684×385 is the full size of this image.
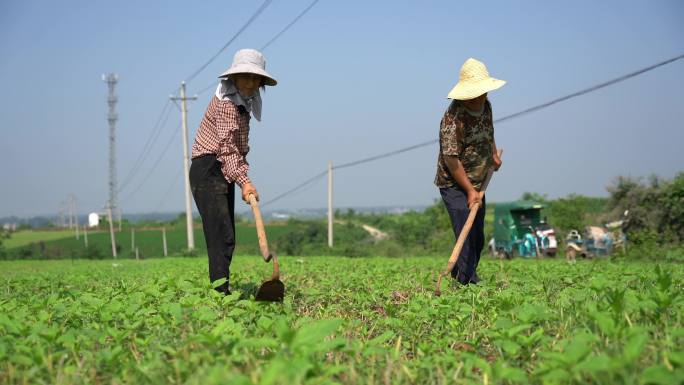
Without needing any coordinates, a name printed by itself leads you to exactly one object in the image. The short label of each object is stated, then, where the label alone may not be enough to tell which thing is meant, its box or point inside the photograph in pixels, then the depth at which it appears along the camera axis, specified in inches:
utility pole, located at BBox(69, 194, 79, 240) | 3658.5
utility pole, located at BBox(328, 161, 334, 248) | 1190.3
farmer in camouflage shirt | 218.4
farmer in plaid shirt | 197.2
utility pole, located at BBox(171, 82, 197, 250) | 1138.0
